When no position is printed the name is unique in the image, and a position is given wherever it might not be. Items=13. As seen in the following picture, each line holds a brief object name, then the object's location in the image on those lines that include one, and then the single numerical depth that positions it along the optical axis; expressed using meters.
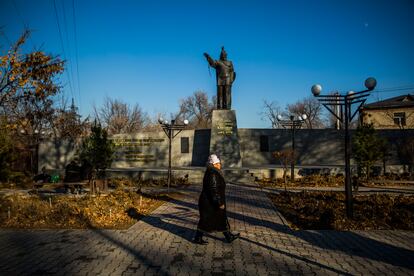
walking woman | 5.67
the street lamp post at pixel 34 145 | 24.03
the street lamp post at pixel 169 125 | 15.03
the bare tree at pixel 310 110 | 57.78
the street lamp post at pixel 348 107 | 7.59
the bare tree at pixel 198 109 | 58.66
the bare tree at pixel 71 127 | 31.14
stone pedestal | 19.53
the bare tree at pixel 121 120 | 46.47
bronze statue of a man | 20.25
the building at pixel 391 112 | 38.22
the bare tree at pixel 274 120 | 51.17
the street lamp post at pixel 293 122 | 17.08
